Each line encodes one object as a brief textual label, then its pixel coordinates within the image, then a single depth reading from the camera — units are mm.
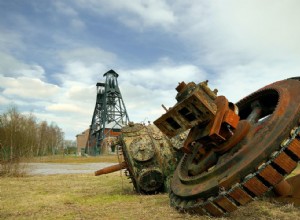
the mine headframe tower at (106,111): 44085
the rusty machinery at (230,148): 3238
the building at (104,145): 43557
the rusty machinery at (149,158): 6356
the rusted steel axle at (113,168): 7109
